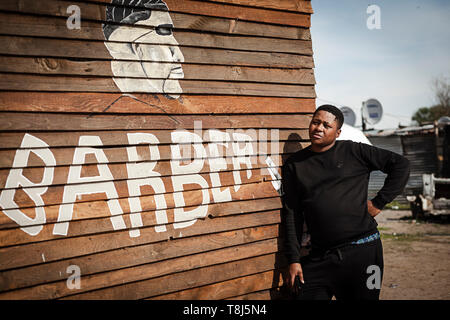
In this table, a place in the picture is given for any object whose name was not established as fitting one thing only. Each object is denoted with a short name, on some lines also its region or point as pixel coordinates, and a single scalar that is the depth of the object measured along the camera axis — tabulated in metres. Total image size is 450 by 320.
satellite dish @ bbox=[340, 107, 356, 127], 16.44
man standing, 3.19
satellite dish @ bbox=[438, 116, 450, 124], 14.35
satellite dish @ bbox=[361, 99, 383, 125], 16.12
